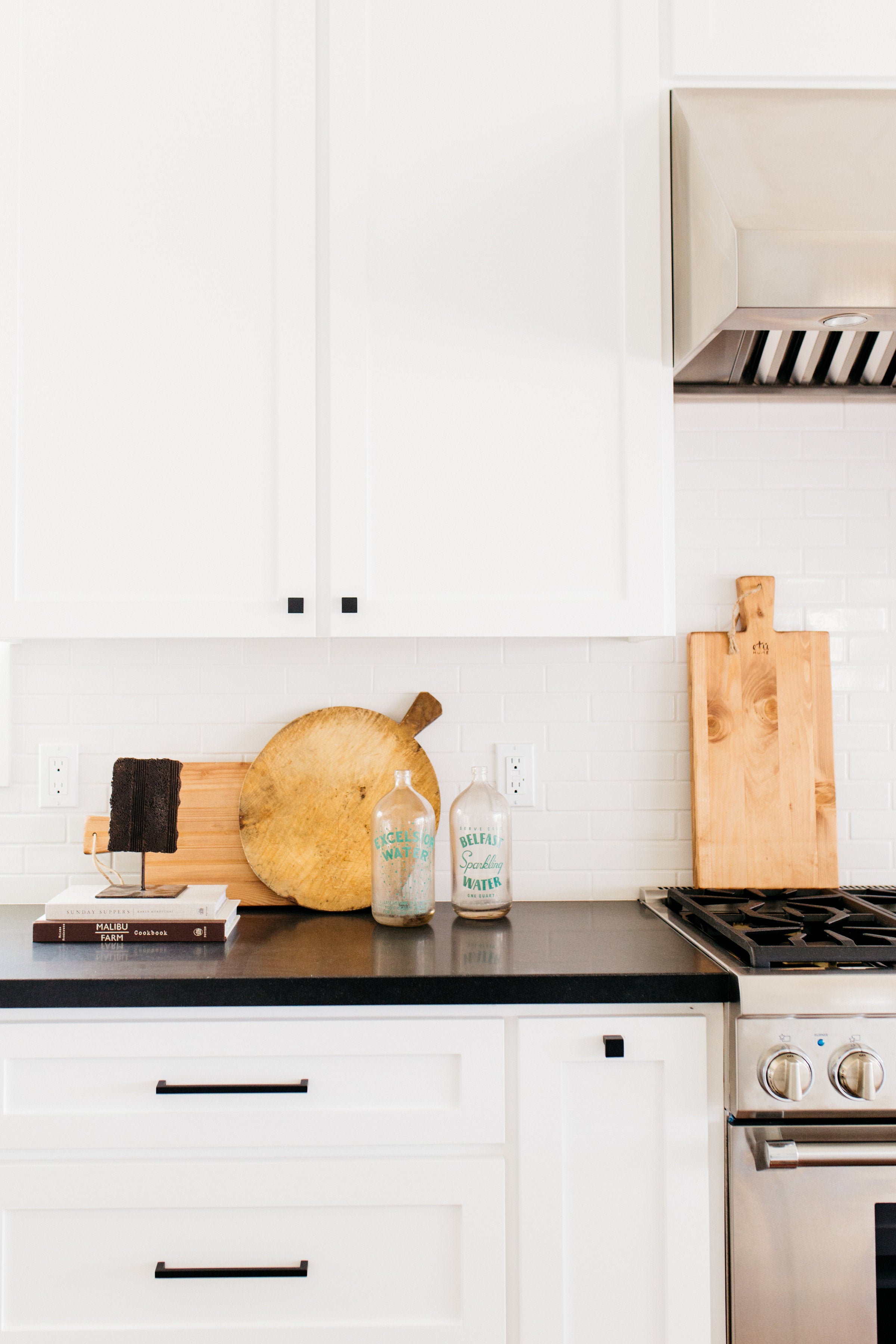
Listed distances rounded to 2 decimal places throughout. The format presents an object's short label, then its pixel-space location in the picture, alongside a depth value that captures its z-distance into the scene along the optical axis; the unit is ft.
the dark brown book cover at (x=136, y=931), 5.02
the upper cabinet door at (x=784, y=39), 5.08
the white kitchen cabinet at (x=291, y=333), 5.06
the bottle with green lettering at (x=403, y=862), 5.38
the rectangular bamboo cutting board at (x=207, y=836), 6.00
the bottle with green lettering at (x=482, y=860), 5.50
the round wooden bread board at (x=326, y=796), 5.88
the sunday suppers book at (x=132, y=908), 5.05
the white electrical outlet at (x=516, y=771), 6.22
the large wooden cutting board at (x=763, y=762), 6.03
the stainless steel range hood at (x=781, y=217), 4.47
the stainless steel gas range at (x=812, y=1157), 4.15
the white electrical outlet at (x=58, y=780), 6.15
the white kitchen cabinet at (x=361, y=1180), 4.25
